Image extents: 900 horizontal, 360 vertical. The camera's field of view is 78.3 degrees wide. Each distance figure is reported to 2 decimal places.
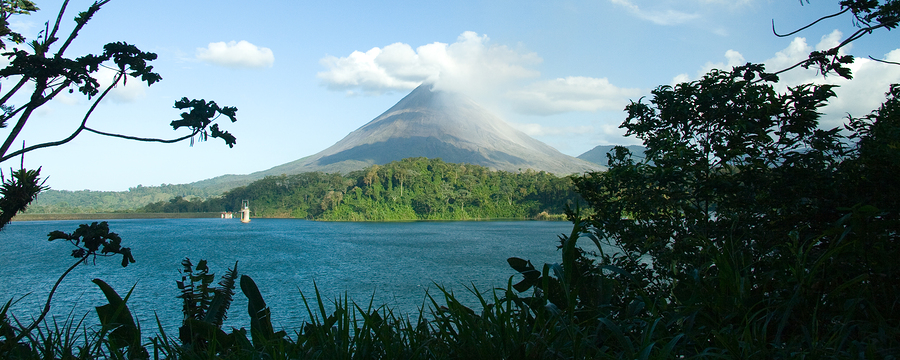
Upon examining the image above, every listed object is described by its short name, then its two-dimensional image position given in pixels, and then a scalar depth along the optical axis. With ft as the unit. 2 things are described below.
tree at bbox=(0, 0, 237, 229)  10.24
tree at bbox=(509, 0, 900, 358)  5.01
